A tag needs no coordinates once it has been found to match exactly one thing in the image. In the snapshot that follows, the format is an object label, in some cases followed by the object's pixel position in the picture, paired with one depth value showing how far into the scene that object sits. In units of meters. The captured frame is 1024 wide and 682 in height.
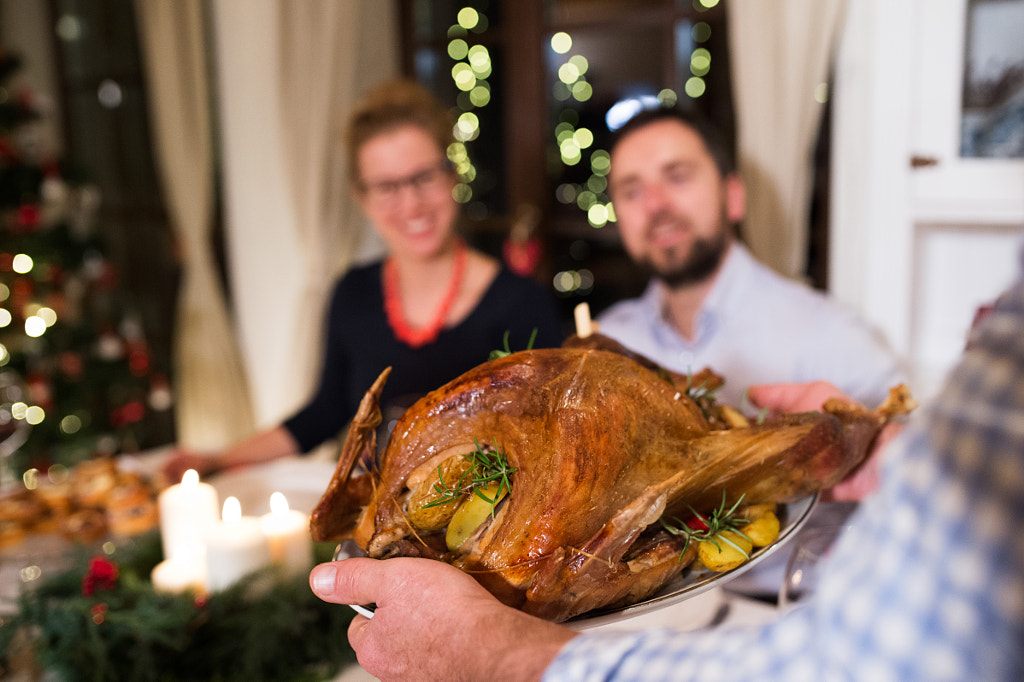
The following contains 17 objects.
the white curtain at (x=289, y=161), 3.04
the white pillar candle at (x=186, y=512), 1.13
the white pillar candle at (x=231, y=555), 1.00
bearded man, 1.65
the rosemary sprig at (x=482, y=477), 0.58
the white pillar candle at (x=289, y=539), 1.05
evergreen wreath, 0.85
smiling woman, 1.87
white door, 1.75
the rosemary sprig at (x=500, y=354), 0.67
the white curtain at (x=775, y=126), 2.08
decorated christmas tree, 2.85
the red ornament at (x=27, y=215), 2.86
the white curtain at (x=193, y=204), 3.47
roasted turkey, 0.56
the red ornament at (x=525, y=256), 2.94
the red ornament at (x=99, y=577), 0.94
